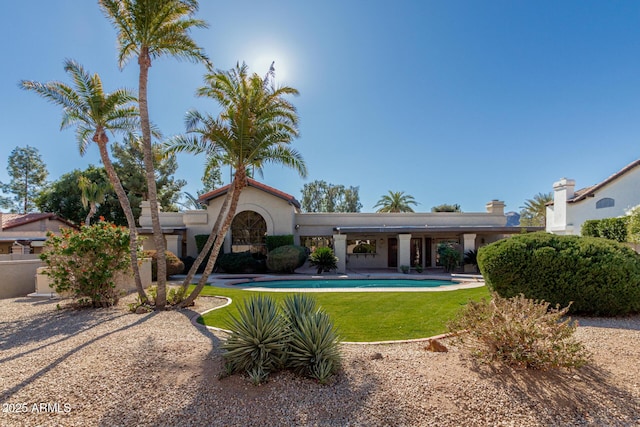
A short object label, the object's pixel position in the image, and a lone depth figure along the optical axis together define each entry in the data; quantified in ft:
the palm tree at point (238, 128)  36.06
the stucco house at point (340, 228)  78.79
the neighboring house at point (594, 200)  63.67
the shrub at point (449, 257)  74.33
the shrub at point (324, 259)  73.31
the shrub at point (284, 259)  72.33
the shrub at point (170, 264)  59.21
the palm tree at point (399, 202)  145.79
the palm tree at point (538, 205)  144.97
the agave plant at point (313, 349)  16.42
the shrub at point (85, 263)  33.81
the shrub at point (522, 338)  16.55
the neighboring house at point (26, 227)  96.32
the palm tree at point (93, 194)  100.59
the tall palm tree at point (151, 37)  31.32
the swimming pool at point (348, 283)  58.41
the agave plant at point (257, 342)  16.42
